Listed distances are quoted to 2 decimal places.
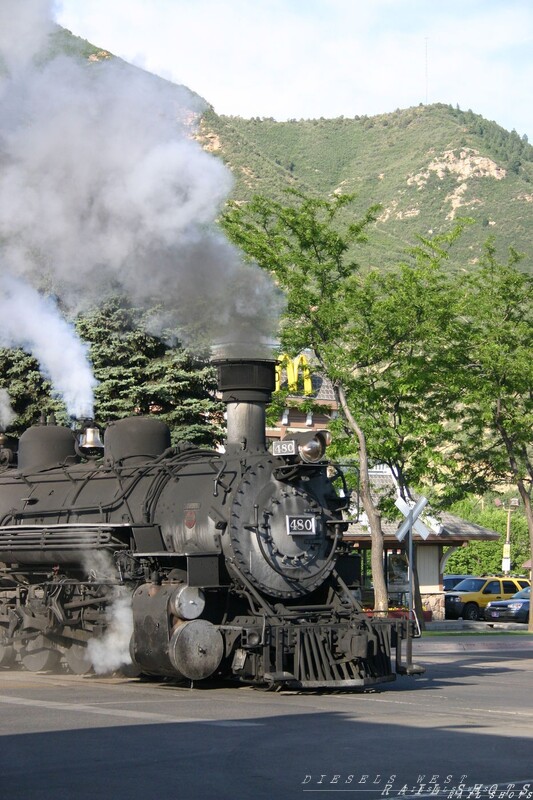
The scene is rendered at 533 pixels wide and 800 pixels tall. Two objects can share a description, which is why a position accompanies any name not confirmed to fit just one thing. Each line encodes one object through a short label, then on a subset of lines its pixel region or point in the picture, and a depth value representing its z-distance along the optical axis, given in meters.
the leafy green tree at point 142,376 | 29.55
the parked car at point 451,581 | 55.15
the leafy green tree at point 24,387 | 31.22
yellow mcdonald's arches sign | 30.11
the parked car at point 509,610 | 43.41
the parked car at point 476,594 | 45.59
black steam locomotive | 14.65
